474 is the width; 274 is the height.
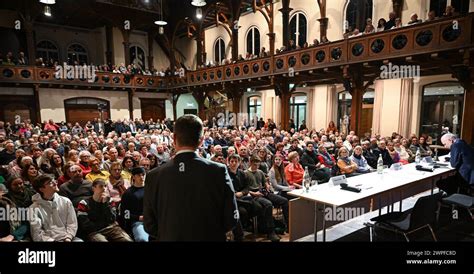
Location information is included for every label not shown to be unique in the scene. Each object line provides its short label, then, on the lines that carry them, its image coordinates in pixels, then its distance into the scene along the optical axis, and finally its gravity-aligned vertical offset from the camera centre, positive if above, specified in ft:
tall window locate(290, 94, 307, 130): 52.34 +0.04
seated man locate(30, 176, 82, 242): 8.84 -3.50
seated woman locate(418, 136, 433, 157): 24.78 -3.76
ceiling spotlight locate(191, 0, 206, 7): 31.41 +12.26
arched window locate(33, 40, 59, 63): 53.36 +11.65
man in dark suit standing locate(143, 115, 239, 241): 4.99 -1.56
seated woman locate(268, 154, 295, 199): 14.47 -3.70
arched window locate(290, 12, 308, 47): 48.06 +14.28
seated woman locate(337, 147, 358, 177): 17.39 -3.63
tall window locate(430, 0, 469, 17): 31.84 +12.15
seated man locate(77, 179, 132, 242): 9.53 -3.84
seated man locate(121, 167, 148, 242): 10.25 -3.70
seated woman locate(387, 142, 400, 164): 21.35 -3.64
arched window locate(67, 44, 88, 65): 56.45 +11.63
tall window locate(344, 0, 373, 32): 39.91 +14.07
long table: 10.88 -3.53
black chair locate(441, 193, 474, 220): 12.05 -4.28
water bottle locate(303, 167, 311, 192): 11.57 -3.13
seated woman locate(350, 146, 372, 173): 18.47 -3.52
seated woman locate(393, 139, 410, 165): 22.16 -3.80
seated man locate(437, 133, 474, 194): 13.94 -3.01
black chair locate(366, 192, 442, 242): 9.74 -4.30
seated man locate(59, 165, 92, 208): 11.15 -3.25
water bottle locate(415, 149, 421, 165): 17.21 -3.24
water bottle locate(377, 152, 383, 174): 14.42 -3.20
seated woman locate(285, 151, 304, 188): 15.28 -3.57
